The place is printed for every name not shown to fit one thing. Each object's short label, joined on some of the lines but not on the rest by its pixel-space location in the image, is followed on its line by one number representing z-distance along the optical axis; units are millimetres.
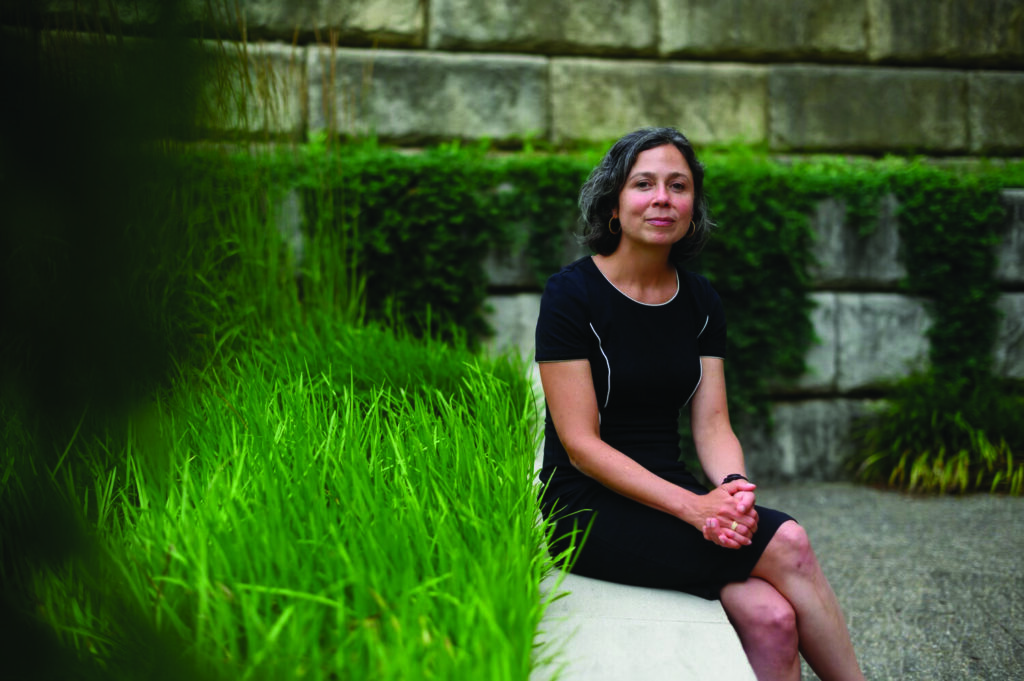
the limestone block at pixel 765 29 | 4945
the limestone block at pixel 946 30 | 5086
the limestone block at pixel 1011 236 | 4445
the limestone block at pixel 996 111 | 5191
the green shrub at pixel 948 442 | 4105
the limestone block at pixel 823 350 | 4402
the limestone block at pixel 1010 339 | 4492
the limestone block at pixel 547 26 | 4719
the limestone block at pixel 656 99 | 4883
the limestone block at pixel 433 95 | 4609
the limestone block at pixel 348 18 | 4566
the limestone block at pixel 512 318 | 4191
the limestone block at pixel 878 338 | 4449
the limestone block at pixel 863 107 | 5051
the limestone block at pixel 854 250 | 4414
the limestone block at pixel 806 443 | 4391
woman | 1715
